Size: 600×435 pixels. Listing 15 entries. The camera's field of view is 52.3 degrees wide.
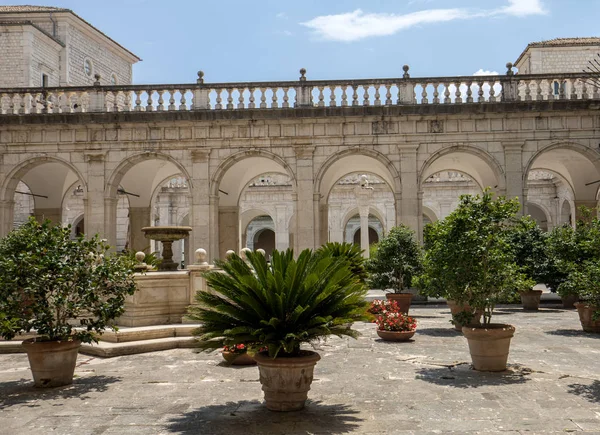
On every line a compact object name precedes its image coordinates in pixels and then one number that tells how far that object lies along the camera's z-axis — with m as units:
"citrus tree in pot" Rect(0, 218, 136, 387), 7.84
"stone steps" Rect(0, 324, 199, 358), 10.58
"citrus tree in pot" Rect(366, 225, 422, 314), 14.89
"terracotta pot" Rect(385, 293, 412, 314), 14.75
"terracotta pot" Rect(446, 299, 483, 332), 12.48
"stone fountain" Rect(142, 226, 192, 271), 15.13
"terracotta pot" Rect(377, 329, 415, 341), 11.42
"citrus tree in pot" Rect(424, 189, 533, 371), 8.39
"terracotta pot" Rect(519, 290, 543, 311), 16.89
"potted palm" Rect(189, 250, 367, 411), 6.35
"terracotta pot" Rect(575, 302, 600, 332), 12.14
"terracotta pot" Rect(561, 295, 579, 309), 17.39
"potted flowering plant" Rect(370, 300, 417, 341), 11.47
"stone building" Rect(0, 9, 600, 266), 19.72
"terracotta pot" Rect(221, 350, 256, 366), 9.34
